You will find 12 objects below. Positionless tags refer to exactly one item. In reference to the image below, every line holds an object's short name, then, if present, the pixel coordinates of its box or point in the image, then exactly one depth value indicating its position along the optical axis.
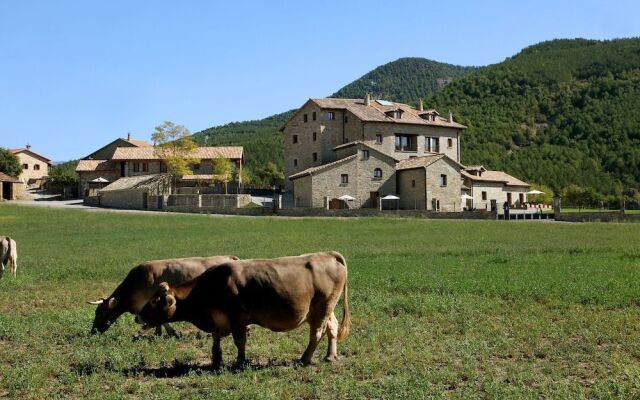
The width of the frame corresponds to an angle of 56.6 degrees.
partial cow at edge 20.27
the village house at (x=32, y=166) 99.94
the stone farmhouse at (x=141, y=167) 83.53
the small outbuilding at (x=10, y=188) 75.68
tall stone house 66.50
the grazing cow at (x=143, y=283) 11.32
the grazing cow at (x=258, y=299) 9.26
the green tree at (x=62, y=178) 88.62
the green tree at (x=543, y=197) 85.61
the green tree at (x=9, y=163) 88.62
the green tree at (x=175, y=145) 80.94
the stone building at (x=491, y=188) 79.00
